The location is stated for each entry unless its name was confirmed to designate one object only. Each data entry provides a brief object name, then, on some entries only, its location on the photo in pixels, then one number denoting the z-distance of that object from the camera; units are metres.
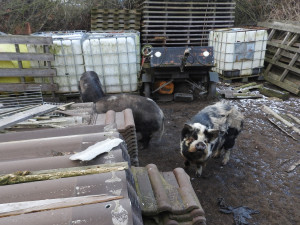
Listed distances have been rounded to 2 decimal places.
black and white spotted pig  4.30
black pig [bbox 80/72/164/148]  5.42
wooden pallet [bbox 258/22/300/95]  9.23
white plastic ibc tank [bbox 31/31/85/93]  7.73
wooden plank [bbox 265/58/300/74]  9.06
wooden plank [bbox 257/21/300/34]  9.36
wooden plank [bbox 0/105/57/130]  2.78
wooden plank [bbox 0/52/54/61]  7.31
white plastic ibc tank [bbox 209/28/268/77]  9.41
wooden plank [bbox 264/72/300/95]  8.88
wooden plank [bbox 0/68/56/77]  7.54
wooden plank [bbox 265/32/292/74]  9.83
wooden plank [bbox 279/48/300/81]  9.15
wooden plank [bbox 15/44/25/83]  7.37
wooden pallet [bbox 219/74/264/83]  10.11
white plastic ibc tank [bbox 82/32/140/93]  7.83
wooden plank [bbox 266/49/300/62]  9.48
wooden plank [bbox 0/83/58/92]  7.67
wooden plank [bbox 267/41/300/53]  9.18
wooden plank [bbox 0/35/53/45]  7.11
